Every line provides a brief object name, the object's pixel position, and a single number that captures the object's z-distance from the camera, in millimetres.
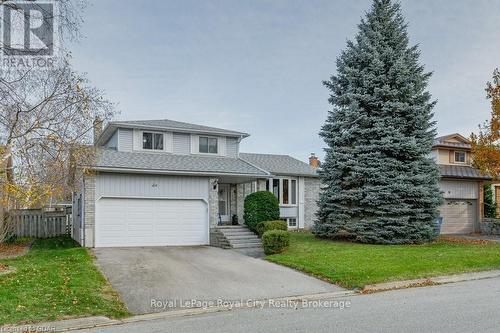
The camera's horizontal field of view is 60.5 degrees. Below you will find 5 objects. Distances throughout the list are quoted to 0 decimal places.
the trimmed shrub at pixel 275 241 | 15195
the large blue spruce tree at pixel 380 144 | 17406
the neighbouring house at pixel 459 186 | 25484
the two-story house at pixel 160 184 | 16828
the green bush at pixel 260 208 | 18875
